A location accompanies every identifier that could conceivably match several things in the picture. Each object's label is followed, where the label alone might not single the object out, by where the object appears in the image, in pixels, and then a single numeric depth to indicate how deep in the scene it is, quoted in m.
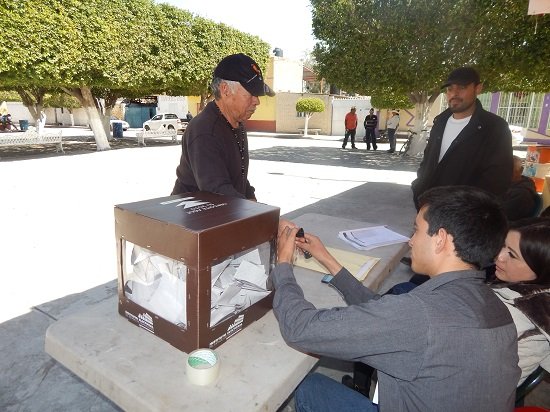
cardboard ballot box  1.17
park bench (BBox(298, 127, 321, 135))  29.29
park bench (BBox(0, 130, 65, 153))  13.96
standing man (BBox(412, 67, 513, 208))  3.35
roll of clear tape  1.11
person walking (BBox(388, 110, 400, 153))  17.37
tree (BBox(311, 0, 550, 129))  9.62
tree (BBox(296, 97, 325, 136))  26.09
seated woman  1.56
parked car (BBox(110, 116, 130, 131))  30.02
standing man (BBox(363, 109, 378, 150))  17.89
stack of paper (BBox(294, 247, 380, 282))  1.93
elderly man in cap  1.88
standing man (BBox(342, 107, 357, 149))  17.93
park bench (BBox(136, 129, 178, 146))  18.09
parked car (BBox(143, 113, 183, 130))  24.97
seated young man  1.08
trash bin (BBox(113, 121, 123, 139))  23.16
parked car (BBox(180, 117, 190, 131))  26.78
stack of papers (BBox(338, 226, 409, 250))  2.37
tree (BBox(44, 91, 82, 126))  34.53
